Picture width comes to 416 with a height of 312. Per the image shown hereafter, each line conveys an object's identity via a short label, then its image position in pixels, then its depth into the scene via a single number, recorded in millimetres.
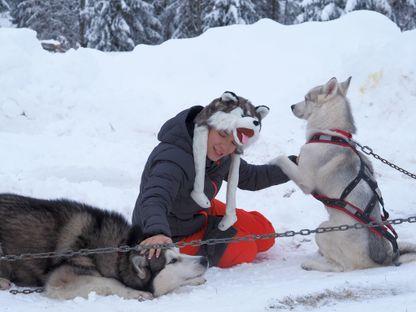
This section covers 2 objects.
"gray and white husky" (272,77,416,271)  4105
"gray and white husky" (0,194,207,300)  3516
